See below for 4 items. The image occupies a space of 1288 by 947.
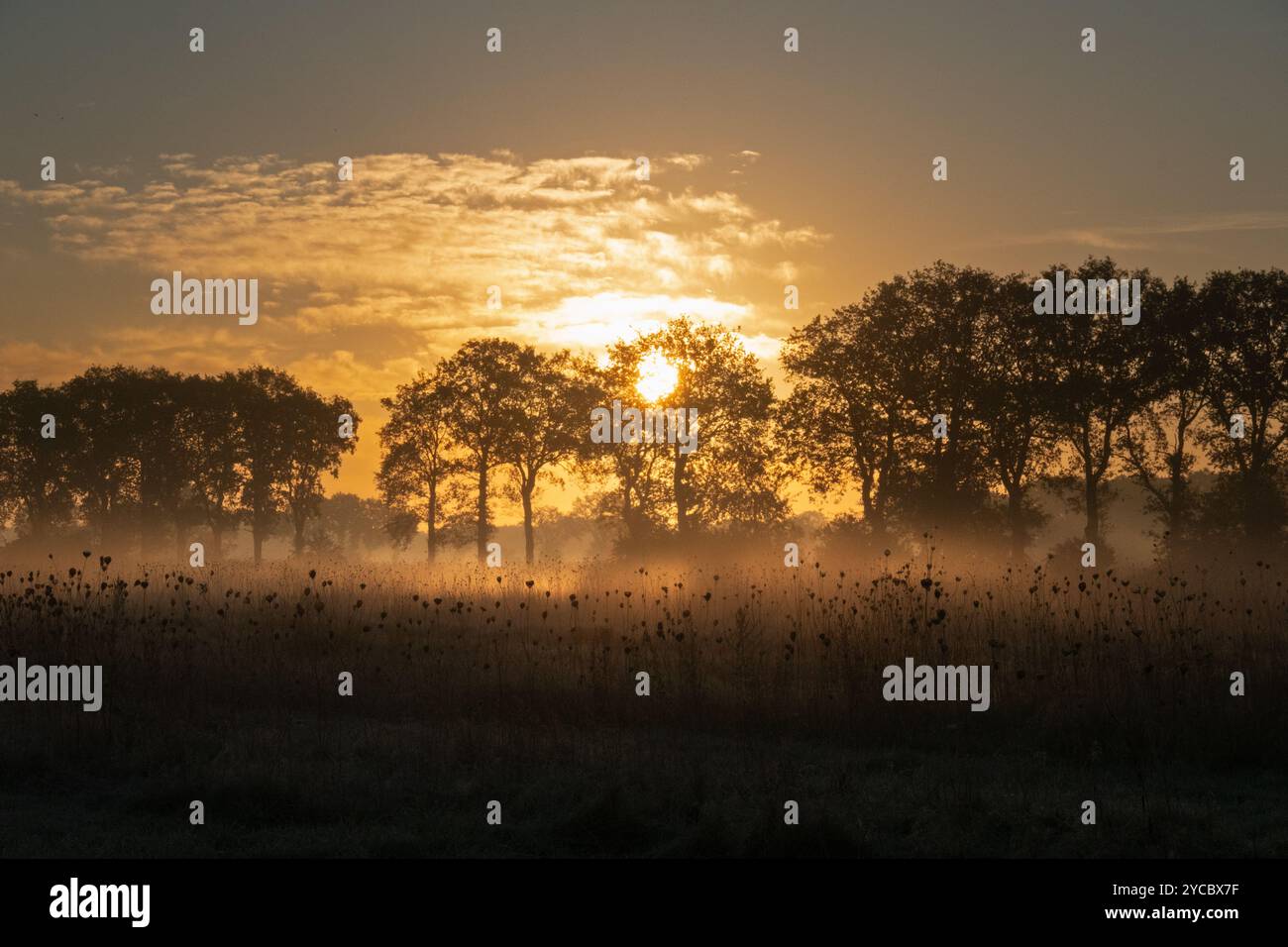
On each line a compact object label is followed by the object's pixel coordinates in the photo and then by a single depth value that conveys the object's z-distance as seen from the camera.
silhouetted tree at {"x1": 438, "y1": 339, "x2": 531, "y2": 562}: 58.72
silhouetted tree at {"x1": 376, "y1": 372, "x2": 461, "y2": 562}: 59.50
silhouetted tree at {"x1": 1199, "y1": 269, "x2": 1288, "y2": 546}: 38.94
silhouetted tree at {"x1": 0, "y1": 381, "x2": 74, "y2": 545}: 58.62
